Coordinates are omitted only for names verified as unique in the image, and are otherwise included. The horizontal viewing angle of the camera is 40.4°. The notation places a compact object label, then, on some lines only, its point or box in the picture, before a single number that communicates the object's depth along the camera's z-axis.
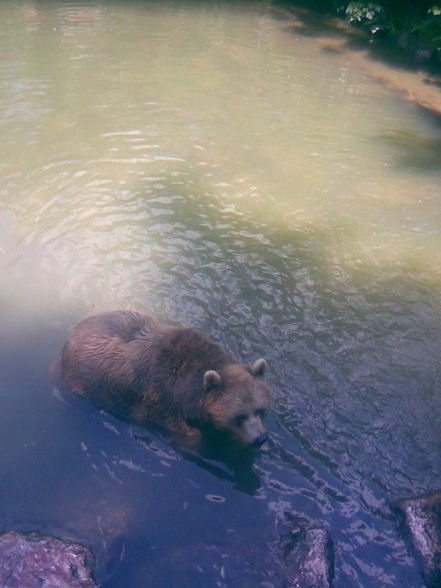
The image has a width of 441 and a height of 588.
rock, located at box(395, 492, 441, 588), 4.89
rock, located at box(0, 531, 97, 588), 4.53
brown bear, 5.80
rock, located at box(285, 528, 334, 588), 4.76
